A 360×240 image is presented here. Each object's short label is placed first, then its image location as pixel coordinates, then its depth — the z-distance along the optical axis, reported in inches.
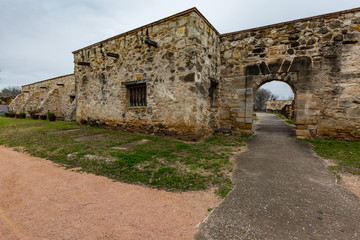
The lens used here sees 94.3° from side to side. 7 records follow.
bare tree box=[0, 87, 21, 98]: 1345.0
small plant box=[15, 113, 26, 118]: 574.0
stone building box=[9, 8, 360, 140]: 216.4
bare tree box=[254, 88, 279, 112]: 1765.3
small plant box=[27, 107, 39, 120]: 531.0
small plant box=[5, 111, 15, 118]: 605.3
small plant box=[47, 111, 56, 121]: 471.4
